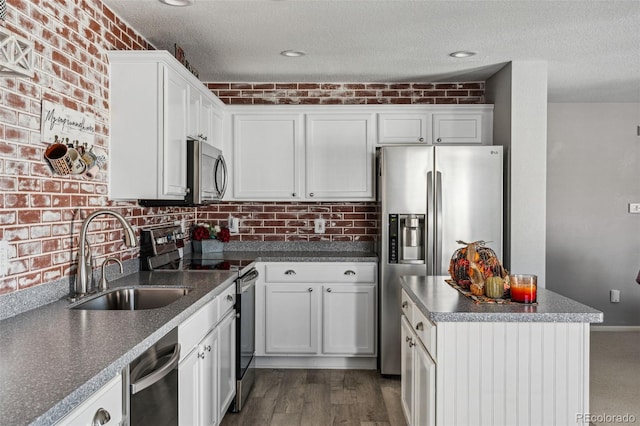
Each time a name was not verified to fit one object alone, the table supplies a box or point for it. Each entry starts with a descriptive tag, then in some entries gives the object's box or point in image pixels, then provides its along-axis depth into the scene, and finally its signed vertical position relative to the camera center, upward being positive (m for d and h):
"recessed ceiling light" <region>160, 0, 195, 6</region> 2.79 +1.05
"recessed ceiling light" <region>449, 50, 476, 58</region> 3.72 +1.06
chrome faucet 2.34 -0.25
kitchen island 2.11 -0.63
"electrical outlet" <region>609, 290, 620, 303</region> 5.56 -0.92
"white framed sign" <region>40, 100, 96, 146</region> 2.23 +0.36
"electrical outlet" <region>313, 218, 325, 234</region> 4.68 -0.17
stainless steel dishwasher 1.68 -0.60
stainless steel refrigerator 3.95 +0.05
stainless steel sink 2.65 -0.45
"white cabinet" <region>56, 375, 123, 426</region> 1.28 -0.52
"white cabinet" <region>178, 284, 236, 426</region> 2.26 -0.77
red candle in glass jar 2.25 -0.35
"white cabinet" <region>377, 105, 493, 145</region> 4.42 +0.66
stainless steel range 3.33 -0.40
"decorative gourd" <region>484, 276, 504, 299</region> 2.33 -0.35
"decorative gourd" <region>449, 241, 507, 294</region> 2.39 -0.28
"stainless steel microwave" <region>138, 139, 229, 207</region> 3.24 +0.18
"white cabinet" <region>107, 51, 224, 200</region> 2.85 +0.43
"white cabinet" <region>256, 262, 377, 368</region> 4.19 -0.82
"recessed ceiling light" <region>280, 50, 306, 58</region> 3.73 +1.06
